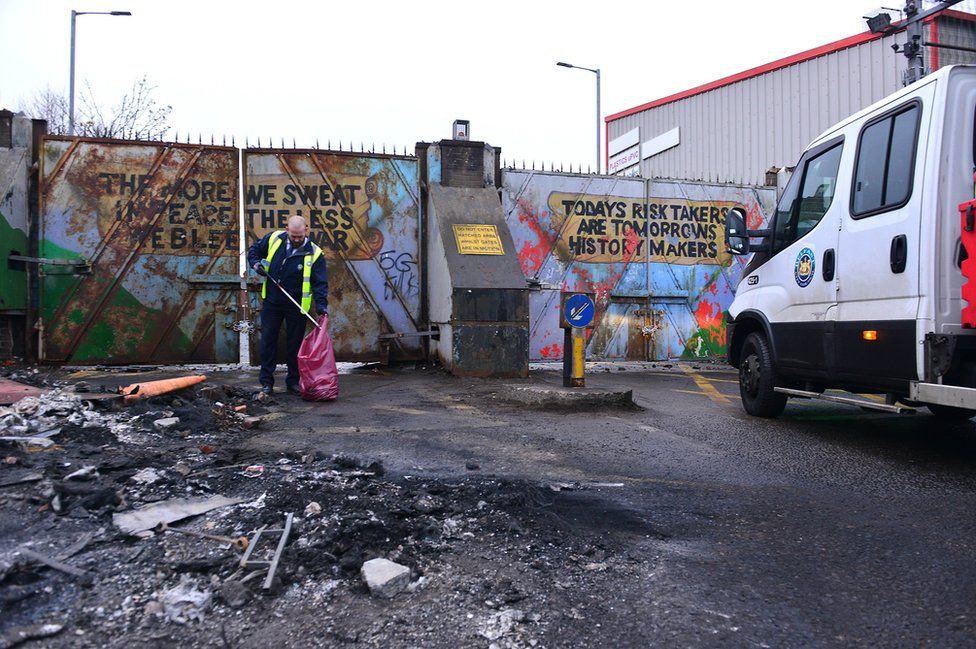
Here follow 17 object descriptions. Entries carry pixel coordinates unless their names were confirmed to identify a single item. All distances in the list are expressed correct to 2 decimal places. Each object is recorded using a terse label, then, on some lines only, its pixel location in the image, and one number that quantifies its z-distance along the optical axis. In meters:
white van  4.16
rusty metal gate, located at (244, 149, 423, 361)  9.97
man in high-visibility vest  7.21
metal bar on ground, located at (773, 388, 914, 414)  4.65
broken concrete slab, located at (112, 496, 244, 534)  2.89
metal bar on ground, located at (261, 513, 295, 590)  2.38
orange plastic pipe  5.63
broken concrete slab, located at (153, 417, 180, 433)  4.91
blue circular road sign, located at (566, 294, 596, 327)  7.43
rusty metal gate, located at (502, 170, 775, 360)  11.12
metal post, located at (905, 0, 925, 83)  11.77
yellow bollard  7.43
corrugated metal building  16.84
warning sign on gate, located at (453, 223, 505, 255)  9.35
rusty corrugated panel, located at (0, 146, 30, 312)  8.94
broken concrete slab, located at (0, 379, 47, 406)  5.00
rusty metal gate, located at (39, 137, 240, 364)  9.34
